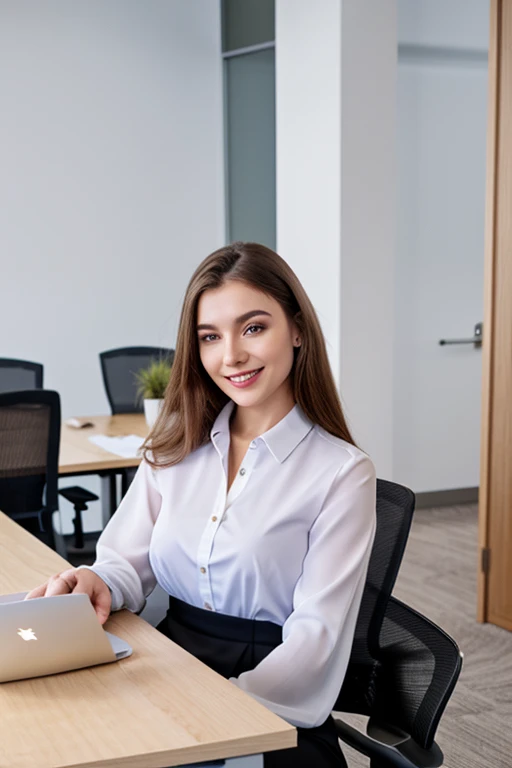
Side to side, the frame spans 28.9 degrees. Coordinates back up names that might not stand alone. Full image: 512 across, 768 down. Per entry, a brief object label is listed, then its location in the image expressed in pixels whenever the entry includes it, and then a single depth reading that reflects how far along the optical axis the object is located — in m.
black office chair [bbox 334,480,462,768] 1.69
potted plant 4.21
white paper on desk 3.86
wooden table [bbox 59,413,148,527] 3.71
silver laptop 1.43
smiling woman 1.63
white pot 4.22
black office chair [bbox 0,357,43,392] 5.02
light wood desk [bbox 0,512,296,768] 1.23
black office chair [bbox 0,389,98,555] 3.47
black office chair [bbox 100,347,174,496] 5.26
